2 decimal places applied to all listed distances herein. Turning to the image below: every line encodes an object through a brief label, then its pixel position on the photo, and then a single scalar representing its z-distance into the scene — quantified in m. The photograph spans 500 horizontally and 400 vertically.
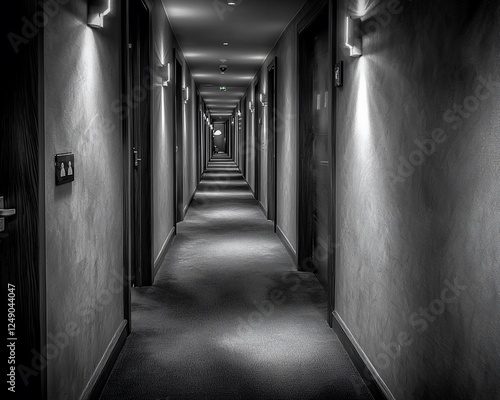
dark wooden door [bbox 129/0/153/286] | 4.63
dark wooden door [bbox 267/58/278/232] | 8.53
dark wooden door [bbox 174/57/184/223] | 8.34
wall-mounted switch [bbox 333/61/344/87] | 3.64
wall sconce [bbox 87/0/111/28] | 2.58
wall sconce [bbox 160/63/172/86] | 5.64
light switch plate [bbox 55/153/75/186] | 2.08
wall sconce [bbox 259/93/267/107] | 9.11
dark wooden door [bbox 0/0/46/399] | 1.77
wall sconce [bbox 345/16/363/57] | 3.17
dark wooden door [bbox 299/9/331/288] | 5.07
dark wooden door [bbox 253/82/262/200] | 11.23
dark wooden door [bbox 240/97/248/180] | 16.14
